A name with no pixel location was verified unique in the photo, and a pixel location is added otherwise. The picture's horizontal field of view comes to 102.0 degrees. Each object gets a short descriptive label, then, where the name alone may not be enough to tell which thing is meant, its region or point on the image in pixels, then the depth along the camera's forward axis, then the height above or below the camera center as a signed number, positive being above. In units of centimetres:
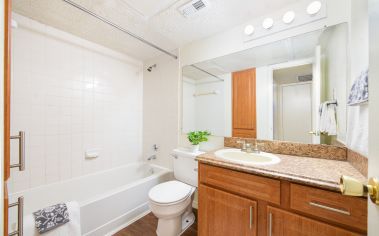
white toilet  139 -74
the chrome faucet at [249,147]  140 -28
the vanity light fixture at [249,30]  153 +88
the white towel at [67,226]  108 -82
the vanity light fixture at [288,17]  132 +87
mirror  120 +27
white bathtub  144 -89
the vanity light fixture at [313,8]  121 +88
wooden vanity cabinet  74 -52
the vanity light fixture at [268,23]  142 +88
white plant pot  181 -36
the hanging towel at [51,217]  110 -74
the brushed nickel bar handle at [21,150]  67 -15
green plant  182 -23
